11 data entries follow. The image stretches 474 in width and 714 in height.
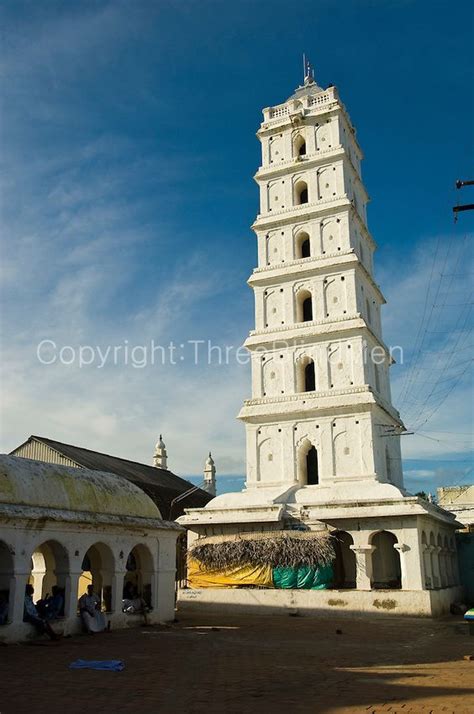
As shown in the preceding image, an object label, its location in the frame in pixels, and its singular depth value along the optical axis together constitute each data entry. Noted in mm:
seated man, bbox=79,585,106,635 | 16281
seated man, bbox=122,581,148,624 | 18562
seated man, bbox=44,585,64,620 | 15562
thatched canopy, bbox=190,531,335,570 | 23734
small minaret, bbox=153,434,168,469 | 58625
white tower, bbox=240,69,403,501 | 27734
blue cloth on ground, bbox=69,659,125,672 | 11116
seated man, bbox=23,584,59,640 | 14719
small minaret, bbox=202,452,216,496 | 62688
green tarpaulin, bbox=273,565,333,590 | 23719
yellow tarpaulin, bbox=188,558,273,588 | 24453
